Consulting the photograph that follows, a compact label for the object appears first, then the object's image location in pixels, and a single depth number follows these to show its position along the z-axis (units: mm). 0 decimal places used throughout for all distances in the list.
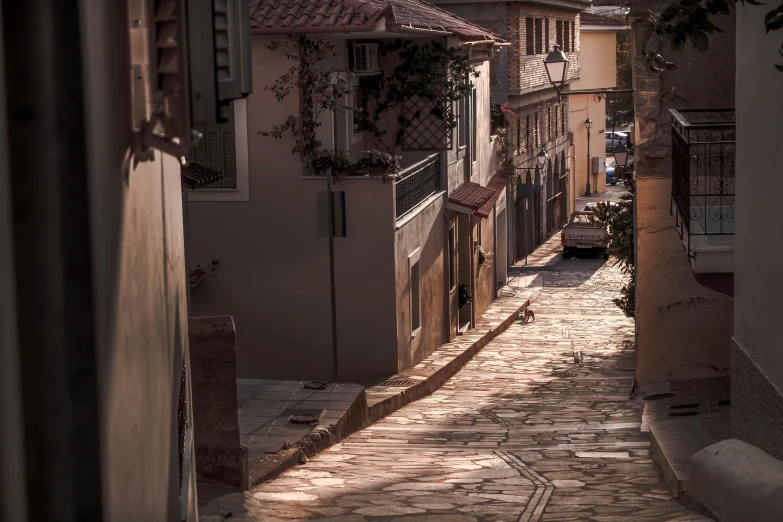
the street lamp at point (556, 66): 18047
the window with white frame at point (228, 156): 15906
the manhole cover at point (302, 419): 11383
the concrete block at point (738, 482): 6770
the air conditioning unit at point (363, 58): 17375
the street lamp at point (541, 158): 35500
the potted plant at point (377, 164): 15578
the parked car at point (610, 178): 59262
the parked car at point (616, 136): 69800
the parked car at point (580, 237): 36875
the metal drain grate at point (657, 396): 13984
